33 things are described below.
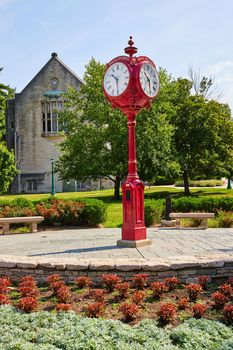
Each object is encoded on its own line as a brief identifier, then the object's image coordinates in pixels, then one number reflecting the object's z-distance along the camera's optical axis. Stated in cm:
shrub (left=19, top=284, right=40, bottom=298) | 599
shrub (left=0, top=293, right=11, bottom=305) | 575
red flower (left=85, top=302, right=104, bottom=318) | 527
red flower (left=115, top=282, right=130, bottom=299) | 595
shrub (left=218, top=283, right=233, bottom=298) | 580
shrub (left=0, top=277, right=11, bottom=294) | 613
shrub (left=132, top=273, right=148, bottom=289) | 630
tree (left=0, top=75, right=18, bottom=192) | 2242
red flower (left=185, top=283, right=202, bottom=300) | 584
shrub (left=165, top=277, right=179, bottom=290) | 622
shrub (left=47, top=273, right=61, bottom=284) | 645
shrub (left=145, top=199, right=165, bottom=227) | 1373
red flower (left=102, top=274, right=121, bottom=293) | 625
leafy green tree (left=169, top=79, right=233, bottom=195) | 3019
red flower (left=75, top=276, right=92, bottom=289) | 643
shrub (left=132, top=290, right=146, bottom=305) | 564
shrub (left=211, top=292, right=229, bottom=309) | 548
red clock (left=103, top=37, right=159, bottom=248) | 886
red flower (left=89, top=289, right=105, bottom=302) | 576
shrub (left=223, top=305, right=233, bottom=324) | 503
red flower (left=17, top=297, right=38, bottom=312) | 547
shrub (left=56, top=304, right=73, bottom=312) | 538
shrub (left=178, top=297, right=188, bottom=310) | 549
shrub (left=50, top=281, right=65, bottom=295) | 609
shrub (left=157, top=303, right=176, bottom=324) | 505
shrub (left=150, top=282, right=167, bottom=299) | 592
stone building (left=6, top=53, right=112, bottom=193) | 3816
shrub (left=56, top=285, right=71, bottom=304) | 579
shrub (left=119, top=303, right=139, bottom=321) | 514
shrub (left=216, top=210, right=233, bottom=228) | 1317
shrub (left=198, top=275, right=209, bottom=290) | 627
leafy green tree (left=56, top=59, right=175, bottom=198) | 2600
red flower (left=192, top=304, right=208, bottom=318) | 516
